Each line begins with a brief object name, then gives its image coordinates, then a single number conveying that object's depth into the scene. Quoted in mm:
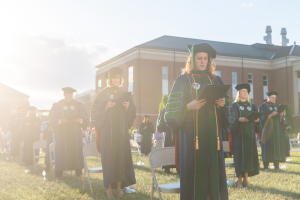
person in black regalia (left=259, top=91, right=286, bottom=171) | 9312
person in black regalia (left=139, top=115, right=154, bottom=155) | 15812
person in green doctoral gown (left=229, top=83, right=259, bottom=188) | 6676
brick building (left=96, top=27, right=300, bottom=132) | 33875
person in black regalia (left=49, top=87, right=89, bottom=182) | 7922
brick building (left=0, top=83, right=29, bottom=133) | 53562
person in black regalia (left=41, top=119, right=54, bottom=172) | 9974
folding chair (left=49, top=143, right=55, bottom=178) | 8553
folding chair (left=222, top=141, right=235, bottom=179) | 7179
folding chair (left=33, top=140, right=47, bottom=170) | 10152
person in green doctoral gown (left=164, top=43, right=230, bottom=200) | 3578
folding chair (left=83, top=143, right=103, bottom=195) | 6196
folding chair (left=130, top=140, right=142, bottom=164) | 10692
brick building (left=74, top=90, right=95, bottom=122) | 50525
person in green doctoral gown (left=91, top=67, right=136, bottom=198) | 5824
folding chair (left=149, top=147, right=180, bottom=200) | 4316
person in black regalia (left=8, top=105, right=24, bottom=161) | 14195
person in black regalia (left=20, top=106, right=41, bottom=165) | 12164
